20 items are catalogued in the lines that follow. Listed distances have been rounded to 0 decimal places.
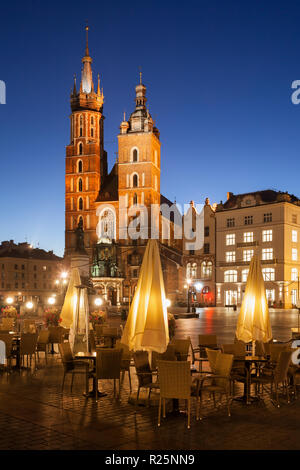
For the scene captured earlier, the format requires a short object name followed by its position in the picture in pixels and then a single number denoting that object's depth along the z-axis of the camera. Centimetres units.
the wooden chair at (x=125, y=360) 1070
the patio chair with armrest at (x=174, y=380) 782
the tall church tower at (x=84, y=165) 7262
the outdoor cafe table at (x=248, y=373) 923
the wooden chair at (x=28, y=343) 1243
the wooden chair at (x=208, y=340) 1309
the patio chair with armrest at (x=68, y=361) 1011
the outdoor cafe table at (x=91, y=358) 944
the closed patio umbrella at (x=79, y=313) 1341
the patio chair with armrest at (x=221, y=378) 847
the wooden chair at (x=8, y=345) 1202
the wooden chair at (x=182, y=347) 1145
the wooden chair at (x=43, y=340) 1429
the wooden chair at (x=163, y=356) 1008
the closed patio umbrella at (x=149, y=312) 898
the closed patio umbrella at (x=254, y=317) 1163
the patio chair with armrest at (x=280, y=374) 924
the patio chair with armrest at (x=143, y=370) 886
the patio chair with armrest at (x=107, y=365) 947
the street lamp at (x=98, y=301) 2932
